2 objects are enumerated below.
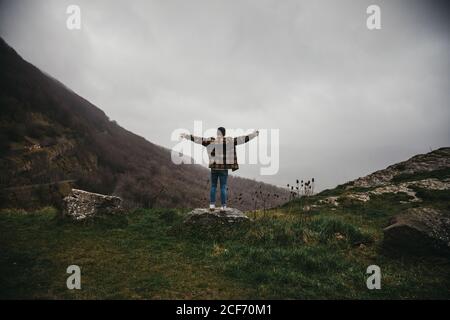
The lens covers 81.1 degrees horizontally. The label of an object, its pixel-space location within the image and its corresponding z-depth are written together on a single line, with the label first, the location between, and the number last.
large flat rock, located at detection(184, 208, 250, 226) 8.39
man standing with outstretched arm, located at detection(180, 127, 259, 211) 8.59
